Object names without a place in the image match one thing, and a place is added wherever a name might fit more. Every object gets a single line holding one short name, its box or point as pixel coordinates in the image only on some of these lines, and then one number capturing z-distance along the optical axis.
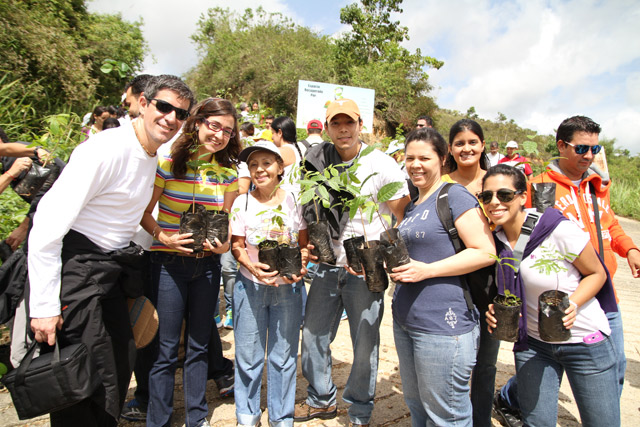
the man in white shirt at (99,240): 1.64
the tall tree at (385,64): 20.03
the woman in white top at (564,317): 1.87
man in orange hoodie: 2.37
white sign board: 8.07
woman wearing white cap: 2.39
